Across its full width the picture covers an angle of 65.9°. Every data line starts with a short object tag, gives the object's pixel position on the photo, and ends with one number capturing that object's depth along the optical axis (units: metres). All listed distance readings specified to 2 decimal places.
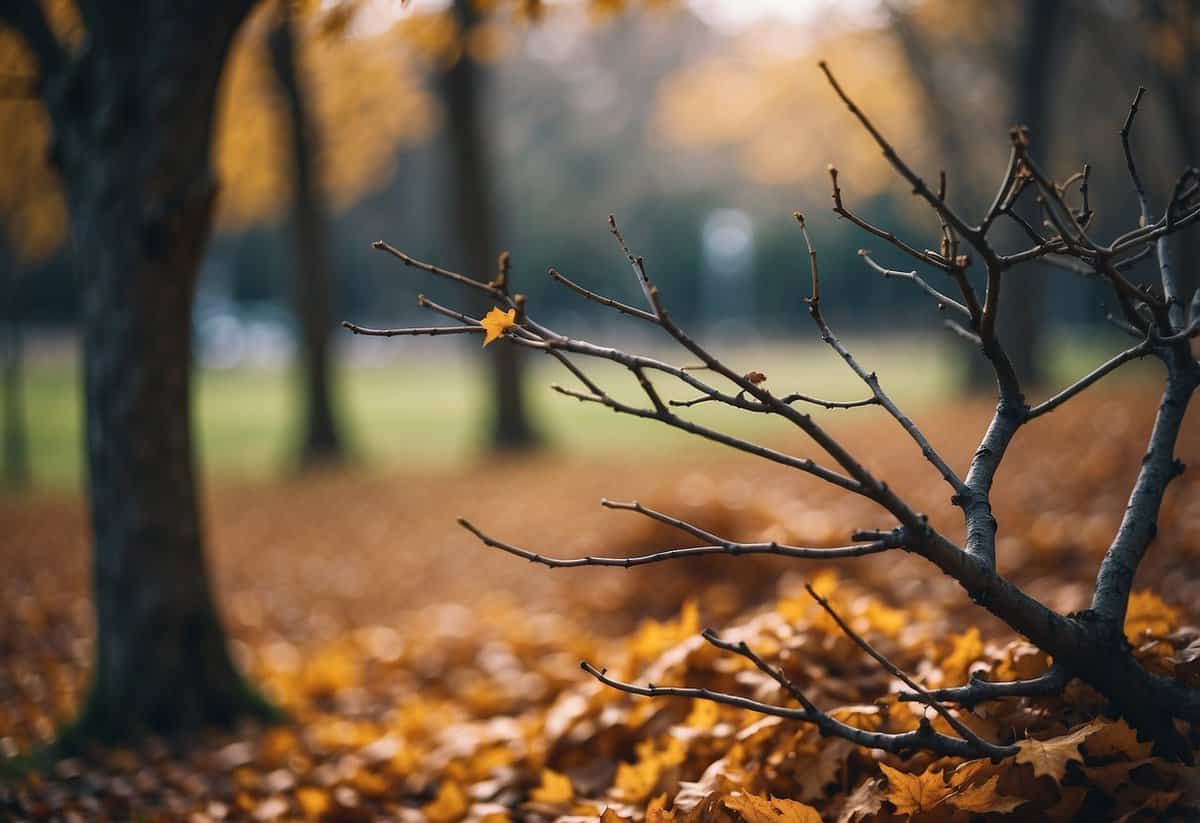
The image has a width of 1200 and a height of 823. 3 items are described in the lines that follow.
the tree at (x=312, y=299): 11.90
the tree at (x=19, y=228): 11.09
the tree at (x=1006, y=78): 10.72
